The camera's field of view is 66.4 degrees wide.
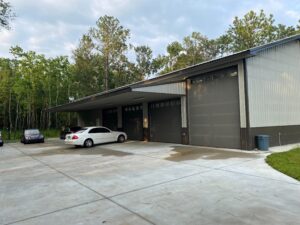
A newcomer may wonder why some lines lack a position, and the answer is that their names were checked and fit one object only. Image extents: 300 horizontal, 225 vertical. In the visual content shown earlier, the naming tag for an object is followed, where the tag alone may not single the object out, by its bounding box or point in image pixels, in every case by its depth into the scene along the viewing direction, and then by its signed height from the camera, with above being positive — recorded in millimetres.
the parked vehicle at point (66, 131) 21664 -584
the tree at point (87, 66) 33531 +8746
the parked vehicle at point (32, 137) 21312 -1024
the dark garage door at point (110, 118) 23281 +583
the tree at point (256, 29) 30203 +12140
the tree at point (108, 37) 32062 +12314
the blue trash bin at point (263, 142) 11211 -1083
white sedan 15430 -879
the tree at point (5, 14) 10719 +5368
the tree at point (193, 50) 37094 +11914
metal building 11617 +1426
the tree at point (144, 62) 39031 +10574
